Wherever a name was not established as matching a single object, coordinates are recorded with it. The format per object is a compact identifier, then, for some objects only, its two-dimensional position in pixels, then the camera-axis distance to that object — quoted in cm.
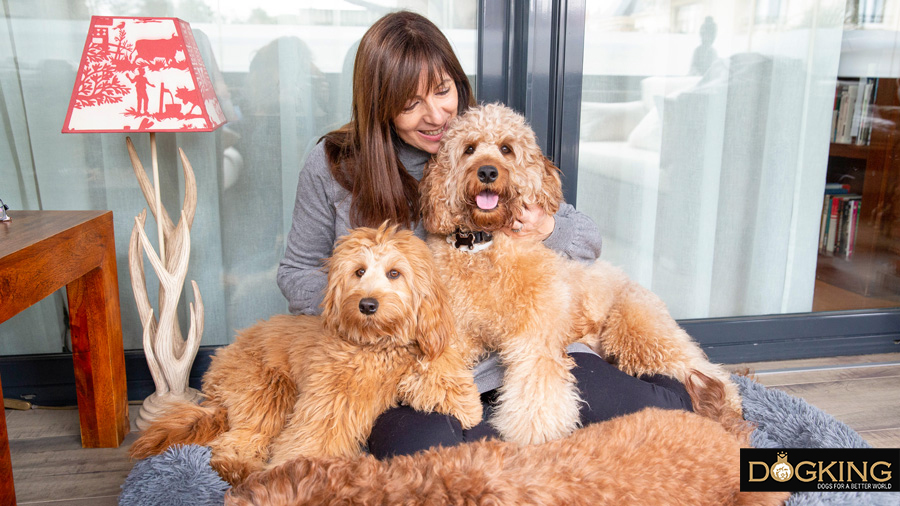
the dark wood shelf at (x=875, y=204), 280
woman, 158
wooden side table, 182
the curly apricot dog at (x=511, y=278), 147
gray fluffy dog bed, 140
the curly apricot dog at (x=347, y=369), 131
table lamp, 180
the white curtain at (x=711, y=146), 258
